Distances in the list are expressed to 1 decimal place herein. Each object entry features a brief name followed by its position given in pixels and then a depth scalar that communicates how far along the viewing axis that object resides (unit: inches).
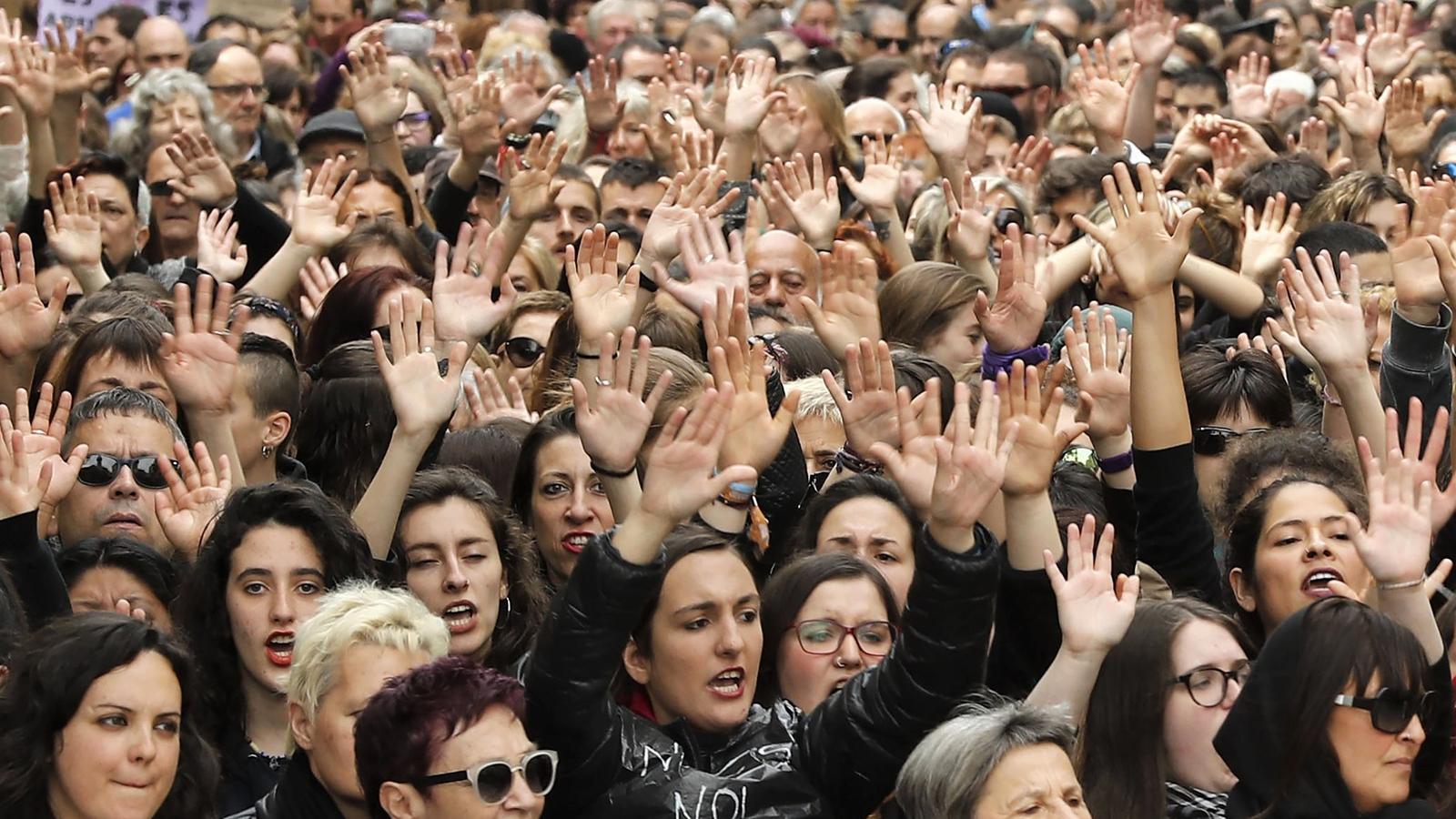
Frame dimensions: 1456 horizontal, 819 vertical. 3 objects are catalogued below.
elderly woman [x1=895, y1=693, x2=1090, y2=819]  331.6
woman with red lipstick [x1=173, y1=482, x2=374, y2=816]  394.3
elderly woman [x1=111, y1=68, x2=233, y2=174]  778.8
